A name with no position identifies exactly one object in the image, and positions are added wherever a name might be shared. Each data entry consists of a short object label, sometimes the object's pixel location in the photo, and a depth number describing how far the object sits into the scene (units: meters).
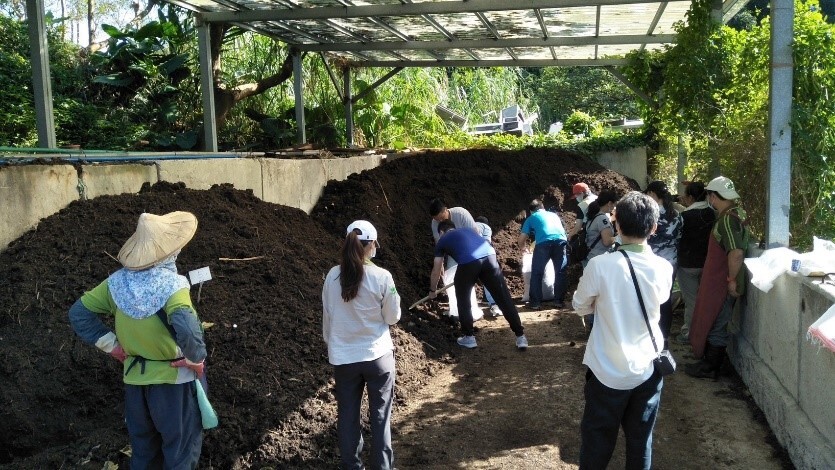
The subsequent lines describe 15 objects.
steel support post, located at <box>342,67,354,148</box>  16.45
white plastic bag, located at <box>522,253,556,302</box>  9.99
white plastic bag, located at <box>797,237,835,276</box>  4.48
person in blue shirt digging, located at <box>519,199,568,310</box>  9.76
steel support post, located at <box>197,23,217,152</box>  10.67
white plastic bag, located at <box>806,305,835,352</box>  3.52
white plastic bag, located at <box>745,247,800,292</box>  5.29
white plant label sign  5.41
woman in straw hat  3.62
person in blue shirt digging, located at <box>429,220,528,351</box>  7.61
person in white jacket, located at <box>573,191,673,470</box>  3.75
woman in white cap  4.43
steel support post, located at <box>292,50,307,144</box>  14.26
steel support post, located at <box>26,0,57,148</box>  7.69
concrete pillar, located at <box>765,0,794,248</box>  5.83
